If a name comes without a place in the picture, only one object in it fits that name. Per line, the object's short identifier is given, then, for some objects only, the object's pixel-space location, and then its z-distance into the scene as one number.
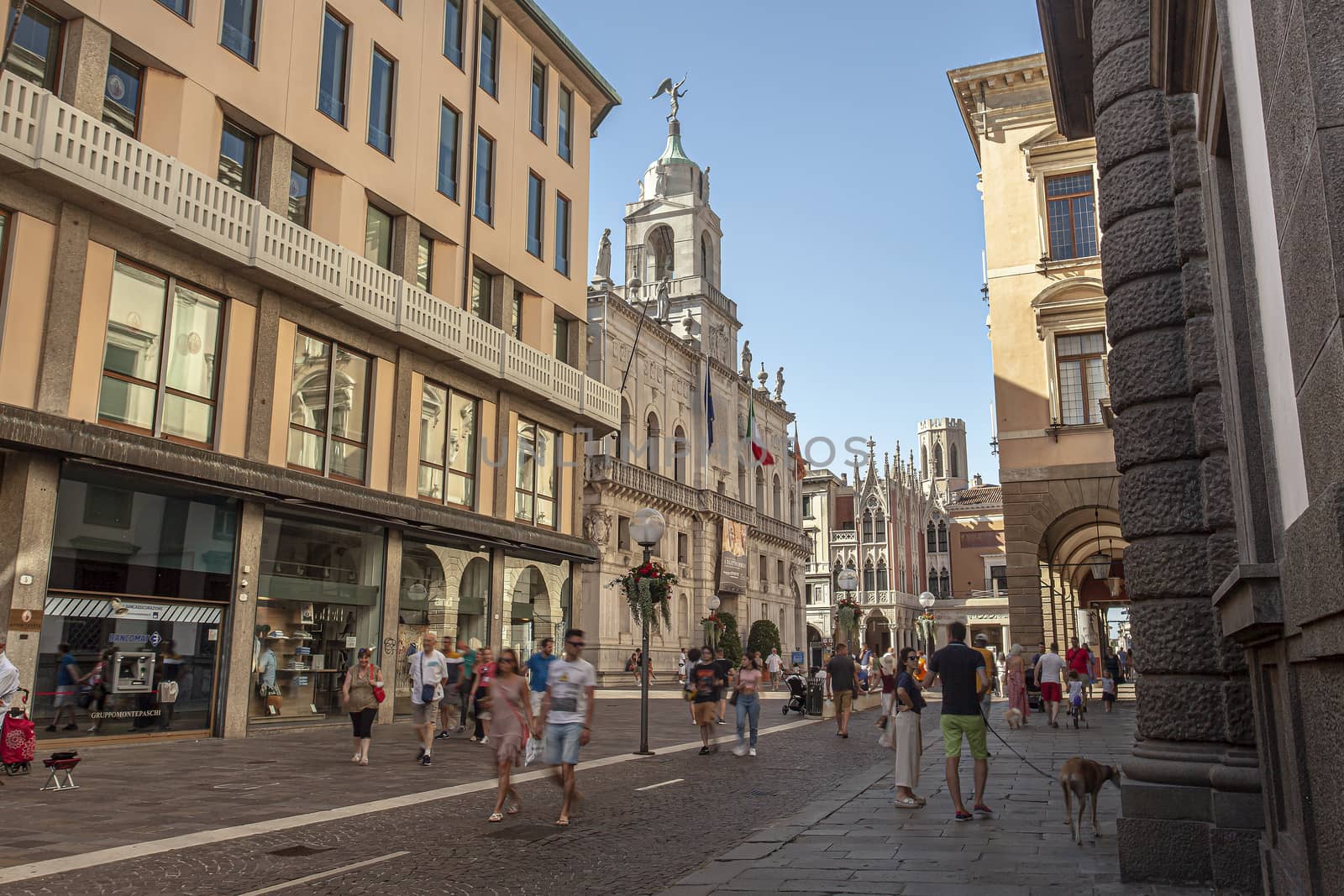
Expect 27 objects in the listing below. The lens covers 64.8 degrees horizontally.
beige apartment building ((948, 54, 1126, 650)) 25.52
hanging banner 53.62
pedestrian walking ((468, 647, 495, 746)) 17.70
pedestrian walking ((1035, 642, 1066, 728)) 22.02
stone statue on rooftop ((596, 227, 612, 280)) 45.67
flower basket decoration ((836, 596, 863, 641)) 35.78
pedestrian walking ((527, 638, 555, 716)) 14.48
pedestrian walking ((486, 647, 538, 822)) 10.54
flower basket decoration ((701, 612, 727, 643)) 42.83
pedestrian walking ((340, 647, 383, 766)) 14.38
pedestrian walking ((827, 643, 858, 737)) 21.47
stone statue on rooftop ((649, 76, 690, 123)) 52.73
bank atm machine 16.30
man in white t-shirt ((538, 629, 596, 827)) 10.27
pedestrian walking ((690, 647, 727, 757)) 18.11
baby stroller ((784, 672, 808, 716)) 29.31
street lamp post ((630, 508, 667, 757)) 18.20
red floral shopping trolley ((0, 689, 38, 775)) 12.20
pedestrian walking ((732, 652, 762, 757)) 17.44
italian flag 50.09
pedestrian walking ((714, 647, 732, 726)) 18.84
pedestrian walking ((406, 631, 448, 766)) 15.04
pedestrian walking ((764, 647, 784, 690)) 48.84
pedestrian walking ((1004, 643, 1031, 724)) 22.16
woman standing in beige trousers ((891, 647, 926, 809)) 10.94
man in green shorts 10.07
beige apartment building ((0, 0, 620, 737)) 15.48
